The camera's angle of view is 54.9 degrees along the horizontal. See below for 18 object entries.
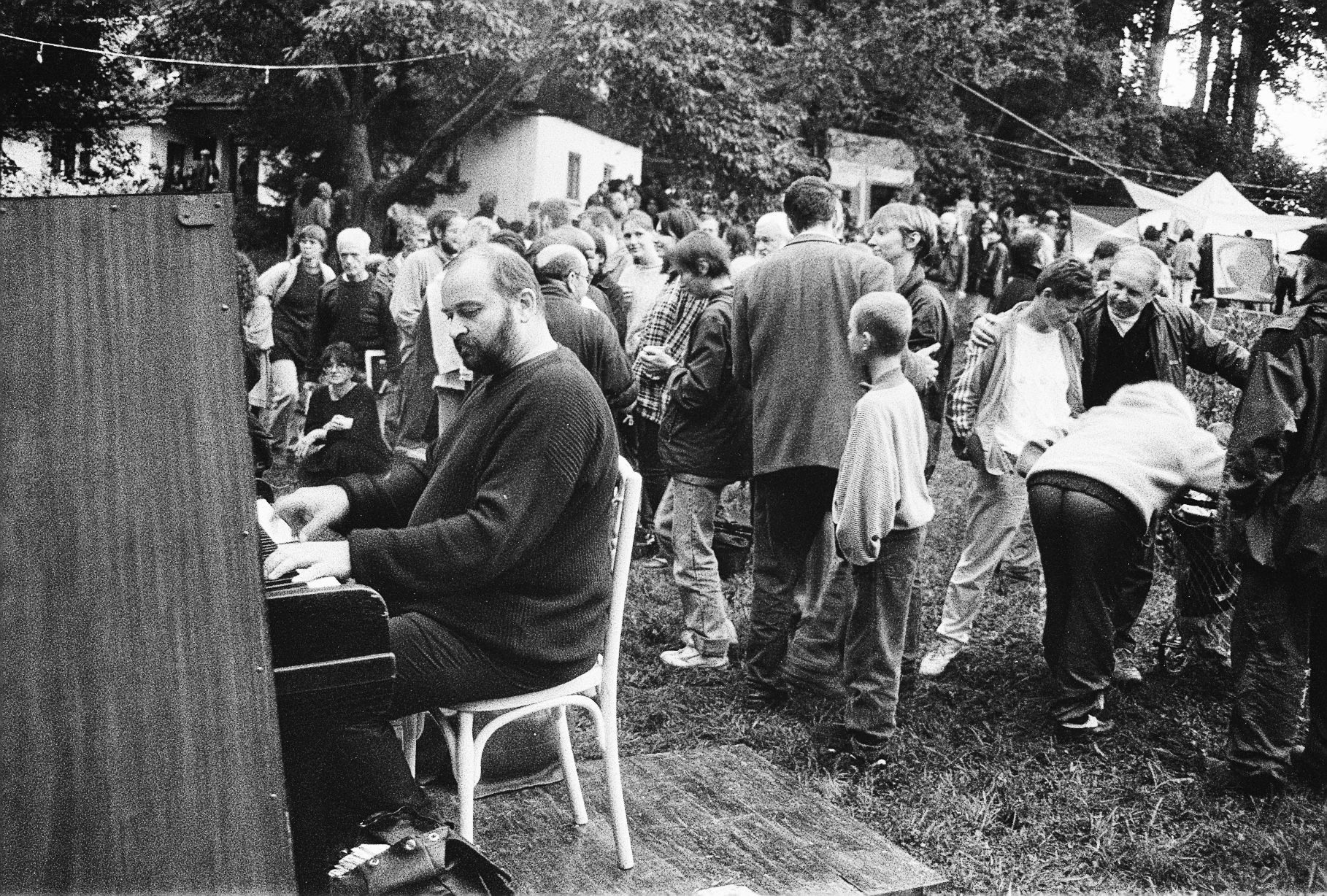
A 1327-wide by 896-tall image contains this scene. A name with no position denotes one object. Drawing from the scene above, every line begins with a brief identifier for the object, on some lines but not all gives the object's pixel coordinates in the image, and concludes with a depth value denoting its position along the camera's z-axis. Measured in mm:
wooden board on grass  3521
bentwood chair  3193
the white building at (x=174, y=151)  14688
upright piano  2088
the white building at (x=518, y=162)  21812
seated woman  6496
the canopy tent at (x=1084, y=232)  20375
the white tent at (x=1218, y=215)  21688
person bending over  4387
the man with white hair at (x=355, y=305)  8383
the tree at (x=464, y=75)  16406
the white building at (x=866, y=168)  28016
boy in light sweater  4078
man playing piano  2955
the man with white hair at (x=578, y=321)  5590
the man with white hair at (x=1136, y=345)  5227
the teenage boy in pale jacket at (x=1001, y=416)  5207
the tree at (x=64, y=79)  12727
